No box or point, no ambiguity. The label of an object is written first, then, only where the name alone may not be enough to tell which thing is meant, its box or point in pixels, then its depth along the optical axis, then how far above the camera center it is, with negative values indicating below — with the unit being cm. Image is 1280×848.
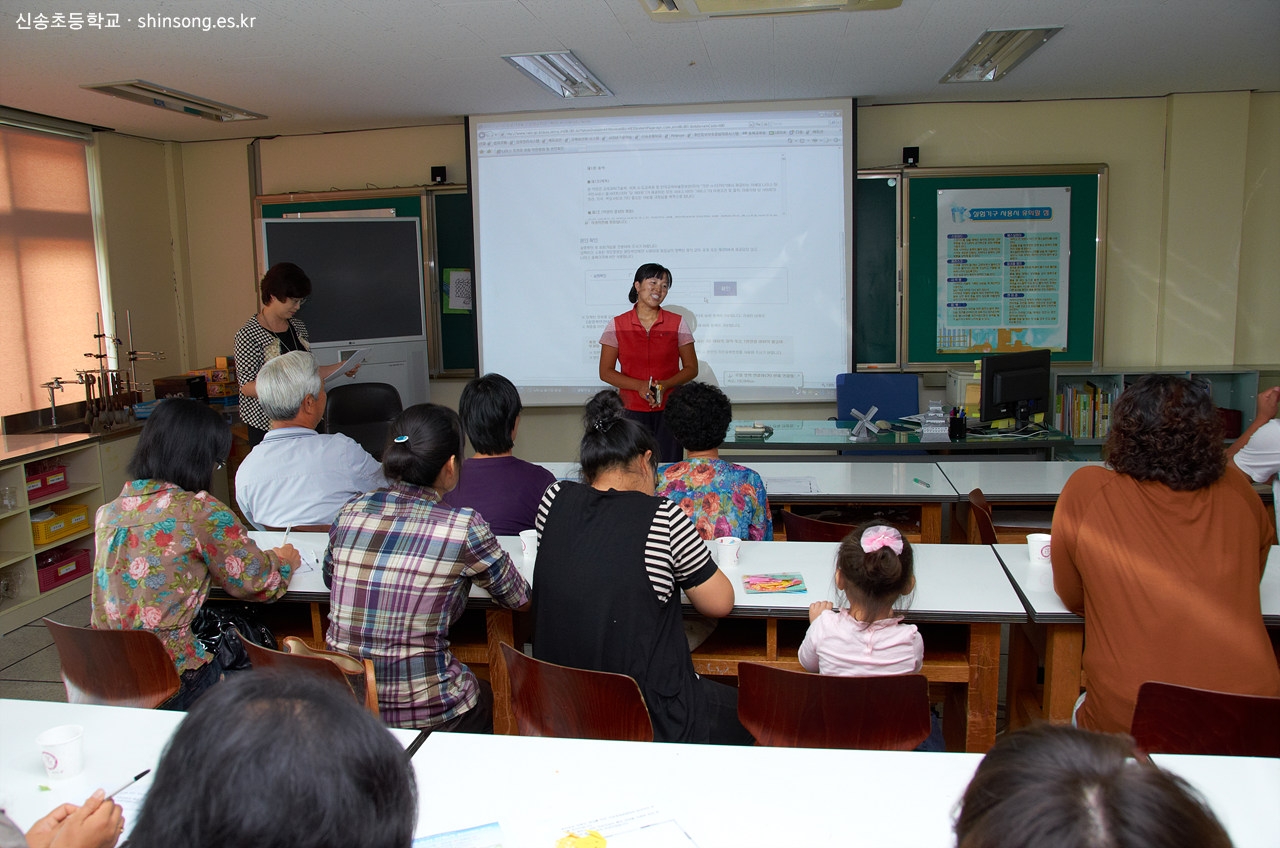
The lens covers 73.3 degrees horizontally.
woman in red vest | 475 -13
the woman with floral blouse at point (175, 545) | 209 -50
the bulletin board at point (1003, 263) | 543 +38
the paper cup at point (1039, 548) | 246 -65
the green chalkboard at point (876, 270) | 553 +35
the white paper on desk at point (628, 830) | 128 -75
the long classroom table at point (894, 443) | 427 -59
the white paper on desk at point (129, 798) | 138 -75
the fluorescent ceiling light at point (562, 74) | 444 +141
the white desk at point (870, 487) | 342 -66
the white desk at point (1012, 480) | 337 -66
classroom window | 504 +47
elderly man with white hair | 283 -41
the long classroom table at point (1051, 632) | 216 -83
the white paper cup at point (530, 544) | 247 -61
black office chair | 467 -42
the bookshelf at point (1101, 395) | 530 -48
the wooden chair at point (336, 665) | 168 -65
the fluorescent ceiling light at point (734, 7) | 334 +127
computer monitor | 448 -34
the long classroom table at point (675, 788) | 130 -75
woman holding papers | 452 +5
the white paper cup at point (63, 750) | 145 -69
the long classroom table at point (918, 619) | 220 -75
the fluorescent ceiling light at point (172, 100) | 463 +138
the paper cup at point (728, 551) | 247 -64
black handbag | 228 -80
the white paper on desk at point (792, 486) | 347 -65
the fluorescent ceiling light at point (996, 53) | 412 +138
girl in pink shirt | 191 -67
